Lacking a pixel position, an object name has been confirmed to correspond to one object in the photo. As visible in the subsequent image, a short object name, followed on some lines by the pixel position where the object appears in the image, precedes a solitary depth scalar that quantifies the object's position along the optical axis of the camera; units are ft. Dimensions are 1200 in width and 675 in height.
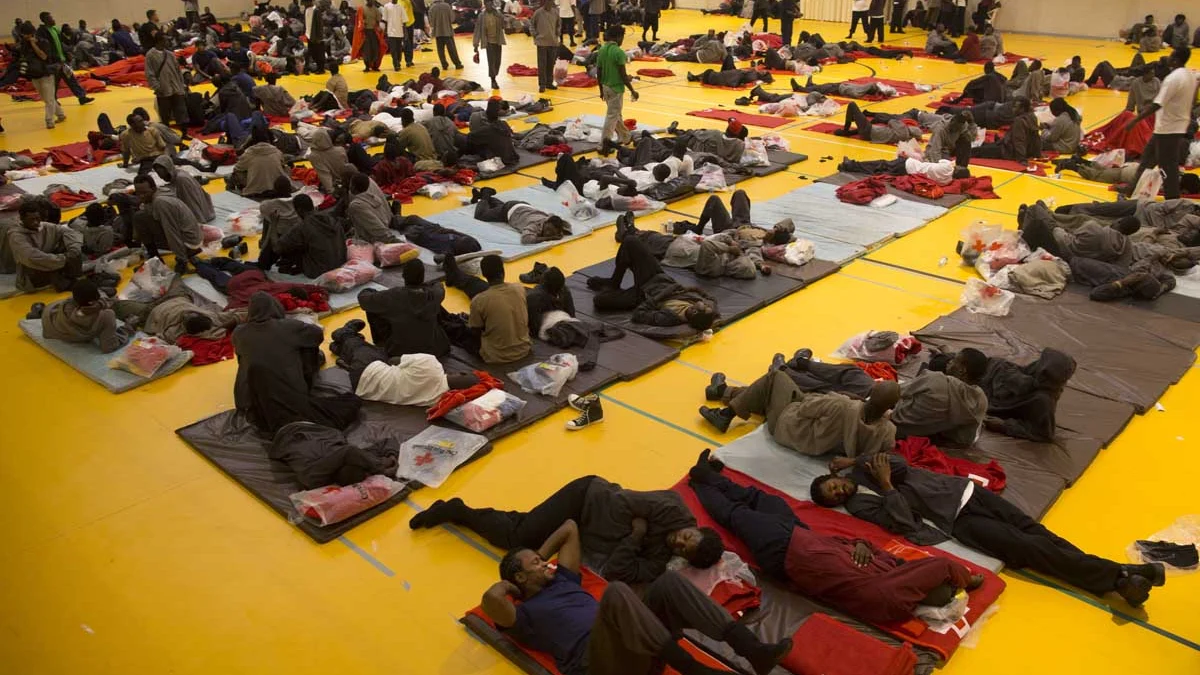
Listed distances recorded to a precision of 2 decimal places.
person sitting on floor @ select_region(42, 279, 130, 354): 31.94
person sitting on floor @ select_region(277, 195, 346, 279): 37.45
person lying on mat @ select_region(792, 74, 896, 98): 69.77
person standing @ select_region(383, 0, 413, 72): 81.66
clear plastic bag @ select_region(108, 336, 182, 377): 30.78
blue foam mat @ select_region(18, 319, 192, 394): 30.32
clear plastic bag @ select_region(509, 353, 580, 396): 28.89
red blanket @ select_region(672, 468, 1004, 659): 19.16
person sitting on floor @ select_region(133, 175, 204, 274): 38.60
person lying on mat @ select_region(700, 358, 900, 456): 24.50
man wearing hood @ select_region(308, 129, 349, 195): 47.52
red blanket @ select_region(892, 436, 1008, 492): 23.82
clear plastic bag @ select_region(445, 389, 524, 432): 26.89
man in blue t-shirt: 17.06
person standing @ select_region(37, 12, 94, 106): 63.05
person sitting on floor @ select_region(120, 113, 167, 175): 51.55
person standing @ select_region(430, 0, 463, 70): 80.89
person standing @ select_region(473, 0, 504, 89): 76.43
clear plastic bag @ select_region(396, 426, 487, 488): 25.09
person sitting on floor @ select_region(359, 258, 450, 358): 30.12
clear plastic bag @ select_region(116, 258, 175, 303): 35.81
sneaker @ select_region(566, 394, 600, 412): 27.91
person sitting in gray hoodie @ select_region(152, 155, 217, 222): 43.29
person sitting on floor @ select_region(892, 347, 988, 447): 25.08
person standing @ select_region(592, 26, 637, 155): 54.03
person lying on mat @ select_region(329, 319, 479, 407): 28.17
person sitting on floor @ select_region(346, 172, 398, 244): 40.65
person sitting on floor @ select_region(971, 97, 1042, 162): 52.65
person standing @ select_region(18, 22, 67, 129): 59.57
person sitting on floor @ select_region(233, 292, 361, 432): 26.30
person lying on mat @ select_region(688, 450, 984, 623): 19.43
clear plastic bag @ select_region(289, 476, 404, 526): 23.24
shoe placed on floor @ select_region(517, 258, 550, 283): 36.52
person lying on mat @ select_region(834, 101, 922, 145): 57.16
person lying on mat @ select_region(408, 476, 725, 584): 20.62
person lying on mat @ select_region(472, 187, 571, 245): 41.93
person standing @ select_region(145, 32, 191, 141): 58.95
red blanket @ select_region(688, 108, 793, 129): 63.62
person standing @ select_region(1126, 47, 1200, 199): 41.78
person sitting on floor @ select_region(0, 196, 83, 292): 36.70
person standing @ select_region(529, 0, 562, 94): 71.20
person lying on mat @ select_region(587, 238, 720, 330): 33.22
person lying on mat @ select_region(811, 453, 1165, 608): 20.44
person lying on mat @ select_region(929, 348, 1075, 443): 25.58
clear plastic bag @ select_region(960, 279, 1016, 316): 33.91
